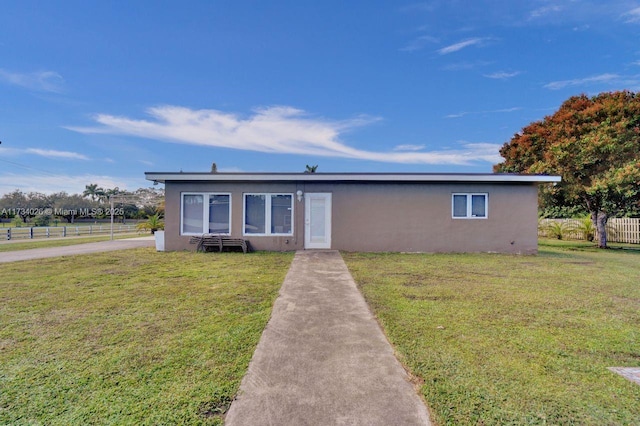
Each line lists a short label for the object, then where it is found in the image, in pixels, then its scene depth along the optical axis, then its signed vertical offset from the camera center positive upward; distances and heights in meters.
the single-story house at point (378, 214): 10.59 +0.09
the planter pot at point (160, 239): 10.71 -0.89
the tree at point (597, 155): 11.91 +2.69
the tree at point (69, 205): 40.08 +1.43
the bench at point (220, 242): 10.27 -0.95
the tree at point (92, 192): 59.88 +4.71
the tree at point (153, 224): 22.16 -0.73
